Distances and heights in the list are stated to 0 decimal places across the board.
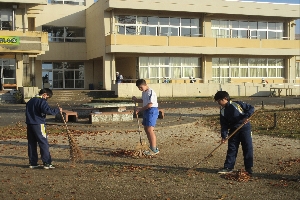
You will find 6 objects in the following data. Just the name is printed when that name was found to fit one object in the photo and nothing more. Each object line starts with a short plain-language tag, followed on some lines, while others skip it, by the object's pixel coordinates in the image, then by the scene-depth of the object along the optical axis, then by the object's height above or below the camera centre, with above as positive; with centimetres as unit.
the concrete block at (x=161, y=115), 1856 -120
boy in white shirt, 973 -52
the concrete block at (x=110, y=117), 1645 -113
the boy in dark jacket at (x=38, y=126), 862 -75
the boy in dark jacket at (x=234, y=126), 788 -74
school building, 3453 +346
